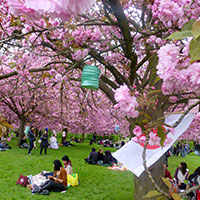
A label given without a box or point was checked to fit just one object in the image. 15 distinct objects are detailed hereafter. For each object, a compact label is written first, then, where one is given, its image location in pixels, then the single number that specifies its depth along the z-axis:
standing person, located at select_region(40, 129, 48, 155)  12.23
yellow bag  6.85
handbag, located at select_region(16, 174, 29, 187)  6.23
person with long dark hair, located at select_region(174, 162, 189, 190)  6.55
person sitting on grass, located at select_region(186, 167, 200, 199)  5.03
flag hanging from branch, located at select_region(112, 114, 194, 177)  2.89
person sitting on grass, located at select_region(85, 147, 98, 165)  10.78
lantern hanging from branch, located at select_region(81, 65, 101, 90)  3.10
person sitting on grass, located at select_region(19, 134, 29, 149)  14.85
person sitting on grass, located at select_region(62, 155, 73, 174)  7.36
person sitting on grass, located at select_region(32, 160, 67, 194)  5.90
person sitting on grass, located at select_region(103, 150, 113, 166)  10.94
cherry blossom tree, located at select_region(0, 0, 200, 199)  0.75
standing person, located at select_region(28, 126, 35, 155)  11.70
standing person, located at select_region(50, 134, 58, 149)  15.72
